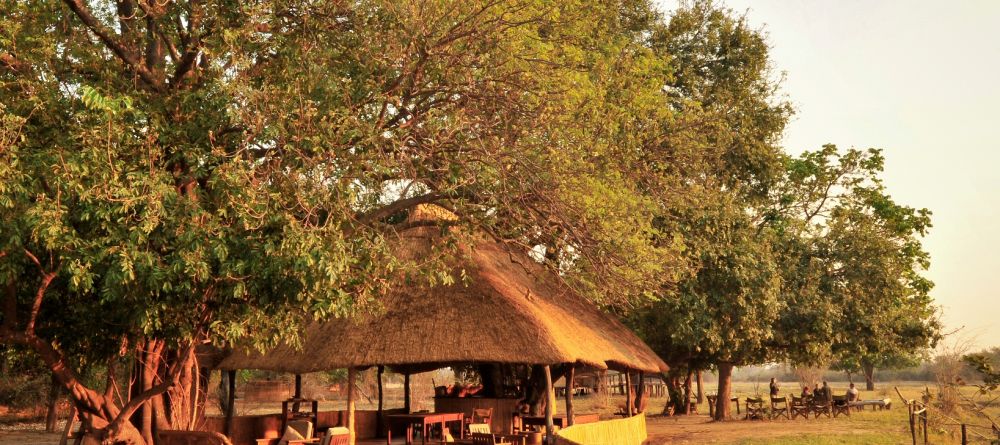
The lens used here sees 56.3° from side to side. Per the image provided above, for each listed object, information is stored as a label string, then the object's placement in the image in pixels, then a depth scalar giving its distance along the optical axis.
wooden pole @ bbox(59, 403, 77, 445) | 18.94
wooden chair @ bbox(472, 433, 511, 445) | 16.92
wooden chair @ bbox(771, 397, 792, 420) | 33.21
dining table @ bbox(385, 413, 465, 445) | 19.46
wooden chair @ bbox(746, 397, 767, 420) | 33.28
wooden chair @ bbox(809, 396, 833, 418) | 33.03
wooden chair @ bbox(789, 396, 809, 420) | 32.62
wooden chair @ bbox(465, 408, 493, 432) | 20.53
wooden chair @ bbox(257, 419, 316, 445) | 17.55
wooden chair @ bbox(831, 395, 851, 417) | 33.97
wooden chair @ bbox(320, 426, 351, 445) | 15.53
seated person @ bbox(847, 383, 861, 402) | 36.64
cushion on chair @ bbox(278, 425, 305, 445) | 17.53
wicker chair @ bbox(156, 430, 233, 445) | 14.91
